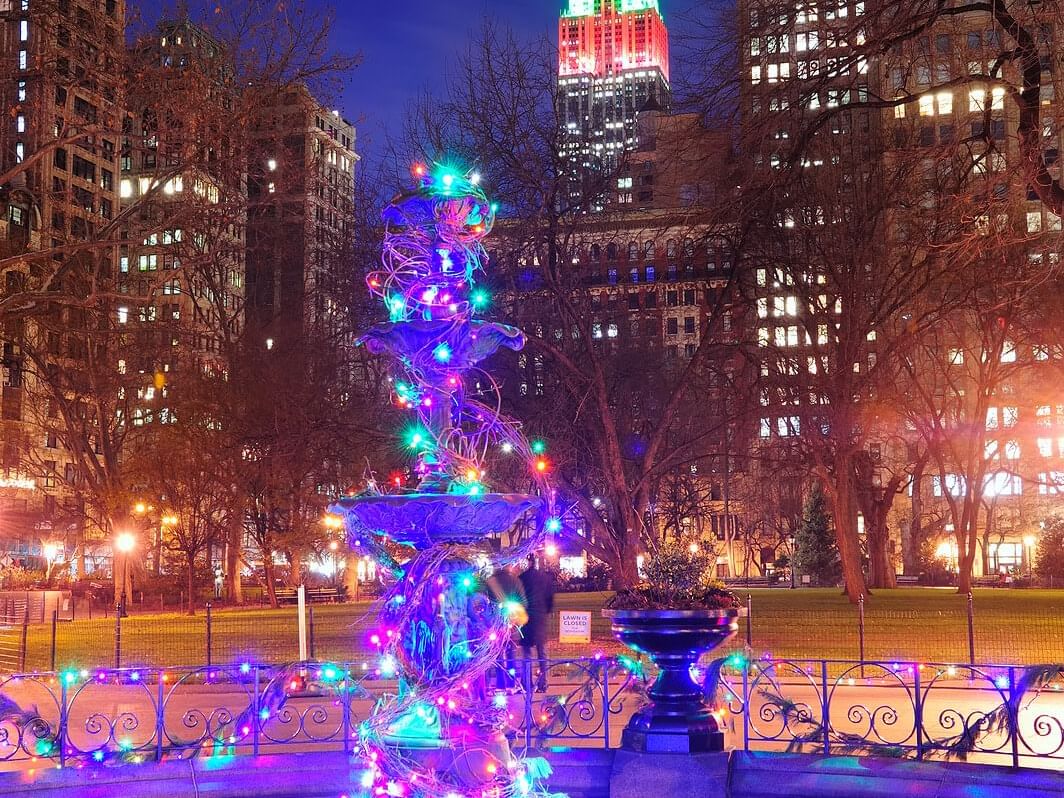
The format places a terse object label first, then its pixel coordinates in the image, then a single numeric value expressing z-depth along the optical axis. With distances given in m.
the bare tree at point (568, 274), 25.91
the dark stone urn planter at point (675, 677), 9.48
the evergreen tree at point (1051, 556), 56.66
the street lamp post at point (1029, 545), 73.65
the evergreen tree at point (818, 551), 69.81
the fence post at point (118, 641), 20.96
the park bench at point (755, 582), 77.00
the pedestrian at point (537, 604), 15.95
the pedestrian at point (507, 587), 14.30
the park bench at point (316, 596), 55.34
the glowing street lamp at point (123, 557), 45.12
